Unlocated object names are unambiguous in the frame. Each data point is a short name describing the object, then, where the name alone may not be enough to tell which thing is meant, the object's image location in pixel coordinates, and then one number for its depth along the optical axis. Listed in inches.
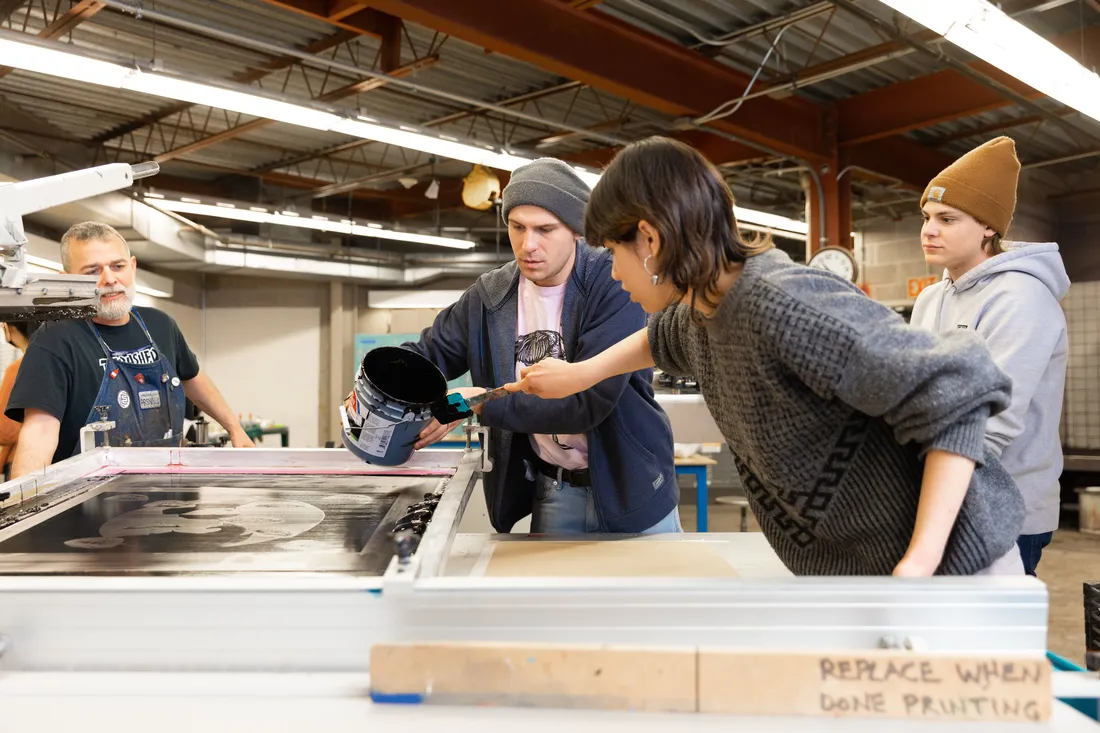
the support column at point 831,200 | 249.3
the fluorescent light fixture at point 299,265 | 332.2
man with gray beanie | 61.1
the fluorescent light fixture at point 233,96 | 128.8
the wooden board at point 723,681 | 29.9
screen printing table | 31.0
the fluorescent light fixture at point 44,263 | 214.7
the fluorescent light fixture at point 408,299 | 413.1
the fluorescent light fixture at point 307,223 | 279.7
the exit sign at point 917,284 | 340.5
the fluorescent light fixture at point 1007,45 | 119.0
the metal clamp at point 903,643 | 31.8
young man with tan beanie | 68.2
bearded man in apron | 78.4
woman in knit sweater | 35.1
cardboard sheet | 45.6
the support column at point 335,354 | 410.0
